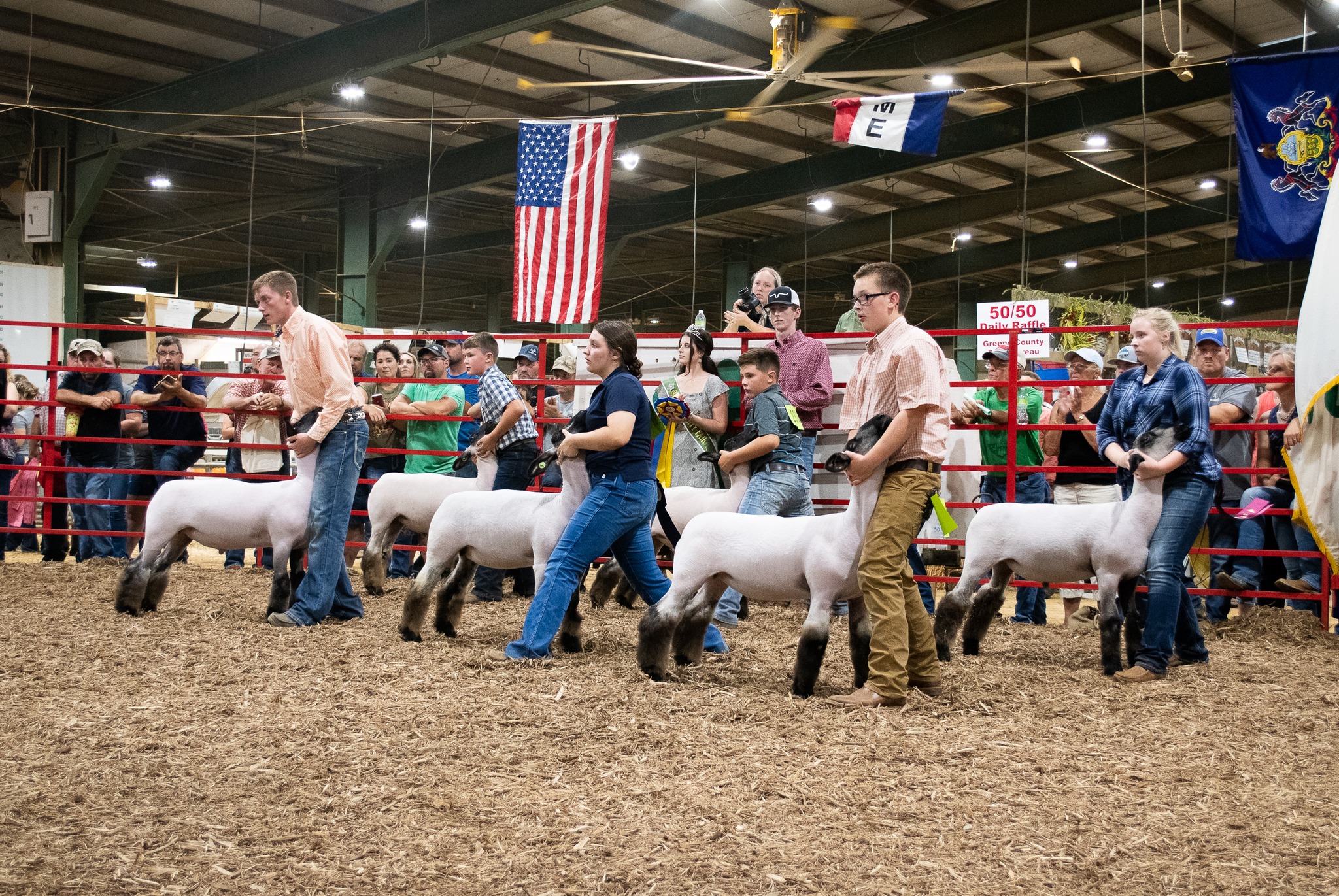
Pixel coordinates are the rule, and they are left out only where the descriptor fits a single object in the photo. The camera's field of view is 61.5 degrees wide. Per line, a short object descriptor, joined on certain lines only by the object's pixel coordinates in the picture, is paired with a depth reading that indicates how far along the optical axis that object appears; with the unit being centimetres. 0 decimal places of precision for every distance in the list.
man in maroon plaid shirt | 727
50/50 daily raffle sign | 1477
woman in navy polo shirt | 548
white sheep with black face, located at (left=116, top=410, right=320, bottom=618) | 665
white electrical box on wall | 1501
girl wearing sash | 722
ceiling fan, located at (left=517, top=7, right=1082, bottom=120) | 845
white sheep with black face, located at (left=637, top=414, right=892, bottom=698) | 481
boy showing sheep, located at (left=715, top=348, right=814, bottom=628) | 658
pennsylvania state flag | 792
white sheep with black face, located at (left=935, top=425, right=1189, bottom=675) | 548
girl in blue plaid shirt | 539
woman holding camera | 829
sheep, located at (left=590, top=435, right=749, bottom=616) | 675
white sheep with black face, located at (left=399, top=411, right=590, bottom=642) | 585
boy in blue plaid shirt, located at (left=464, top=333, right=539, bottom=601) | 730
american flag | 1123
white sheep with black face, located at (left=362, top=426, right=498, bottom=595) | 789
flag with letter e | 980
